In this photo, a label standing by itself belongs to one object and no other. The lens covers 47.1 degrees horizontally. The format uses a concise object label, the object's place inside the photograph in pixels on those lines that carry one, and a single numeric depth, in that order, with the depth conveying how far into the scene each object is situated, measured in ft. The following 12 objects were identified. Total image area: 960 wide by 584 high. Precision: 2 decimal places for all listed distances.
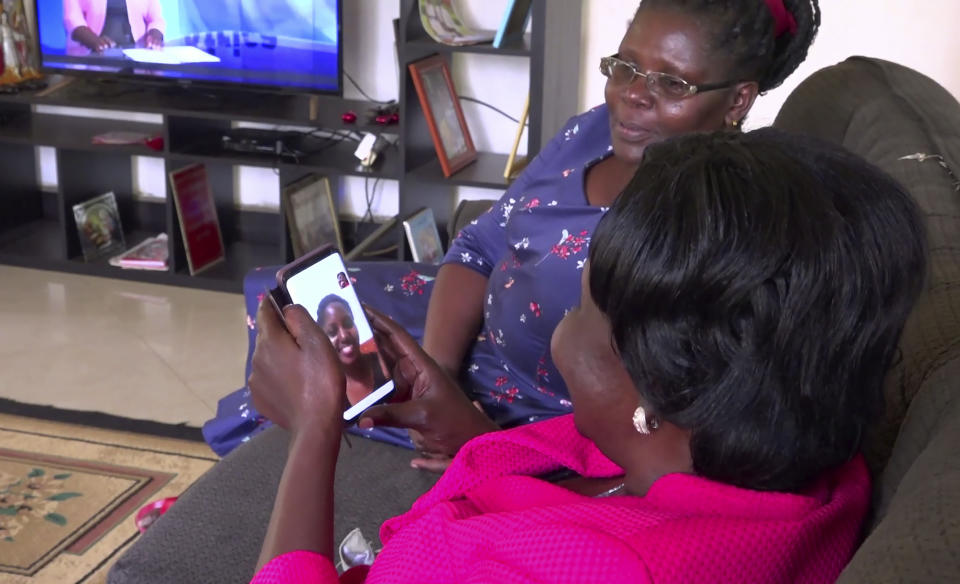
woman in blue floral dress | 4.71
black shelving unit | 10.07
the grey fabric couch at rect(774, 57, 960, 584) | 2.11
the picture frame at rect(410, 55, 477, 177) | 10.16
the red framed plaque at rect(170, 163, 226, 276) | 11.22
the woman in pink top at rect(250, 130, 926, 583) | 2.30
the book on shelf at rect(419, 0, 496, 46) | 9.97
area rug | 6.68
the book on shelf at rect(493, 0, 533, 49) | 9.74
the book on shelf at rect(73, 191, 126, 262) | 11.67
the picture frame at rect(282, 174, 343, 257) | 10.91
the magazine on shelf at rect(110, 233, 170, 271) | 11.50
